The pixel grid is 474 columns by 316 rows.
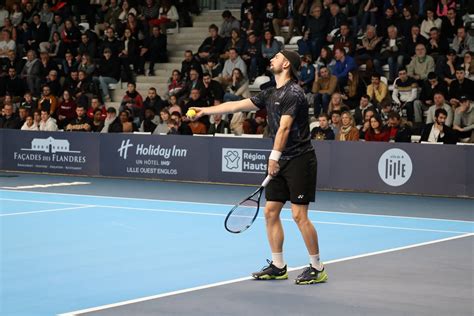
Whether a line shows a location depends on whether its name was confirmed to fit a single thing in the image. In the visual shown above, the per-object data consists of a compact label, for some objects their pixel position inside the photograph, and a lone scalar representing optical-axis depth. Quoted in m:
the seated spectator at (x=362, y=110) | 21.53
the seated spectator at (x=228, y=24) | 27.26
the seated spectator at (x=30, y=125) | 24.92
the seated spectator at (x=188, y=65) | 25.80
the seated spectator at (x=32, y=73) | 28.72
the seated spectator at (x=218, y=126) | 23.03
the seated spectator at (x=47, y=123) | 24.67
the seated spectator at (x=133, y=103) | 25.02
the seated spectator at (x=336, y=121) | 21.05
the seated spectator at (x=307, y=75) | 23.61
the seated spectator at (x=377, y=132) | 20.23
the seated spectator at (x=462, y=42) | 22.67
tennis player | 9.76
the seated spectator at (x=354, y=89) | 22.77
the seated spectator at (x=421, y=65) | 22.44
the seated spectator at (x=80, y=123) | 24.50
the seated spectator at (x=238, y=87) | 24.19
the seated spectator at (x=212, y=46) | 26.67
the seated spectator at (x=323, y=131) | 20.77
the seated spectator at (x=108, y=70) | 27.92
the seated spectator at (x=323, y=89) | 22.86
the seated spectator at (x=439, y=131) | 19.64
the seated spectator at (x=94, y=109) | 25.09
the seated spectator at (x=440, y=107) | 20.58
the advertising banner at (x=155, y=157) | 22.14
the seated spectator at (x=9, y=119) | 25.83
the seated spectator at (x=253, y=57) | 25.19
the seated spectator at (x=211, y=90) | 24.39
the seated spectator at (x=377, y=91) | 22.07
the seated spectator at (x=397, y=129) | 20.09
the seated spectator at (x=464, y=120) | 20.41
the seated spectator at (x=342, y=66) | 23.18
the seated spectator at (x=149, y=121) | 24.12
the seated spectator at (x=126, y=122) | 23.78
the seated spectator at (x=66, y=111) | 26.02
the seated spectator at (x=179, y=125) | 22.50
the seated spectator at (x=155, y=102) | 24.91
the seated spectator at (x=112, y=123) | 23.91
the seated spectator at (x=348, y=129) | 20.47
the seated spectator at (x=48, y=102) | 26.45
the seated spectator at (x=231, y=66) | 25.03
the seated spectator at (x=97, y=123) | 24.62
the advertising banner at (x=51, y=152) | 23.66
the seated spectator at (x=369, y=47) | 23.64
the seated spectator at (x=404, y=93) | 22.06
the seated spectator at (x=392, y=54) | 23.17
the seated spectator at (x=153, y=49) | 28.23
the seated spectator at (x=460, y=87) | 21.25
